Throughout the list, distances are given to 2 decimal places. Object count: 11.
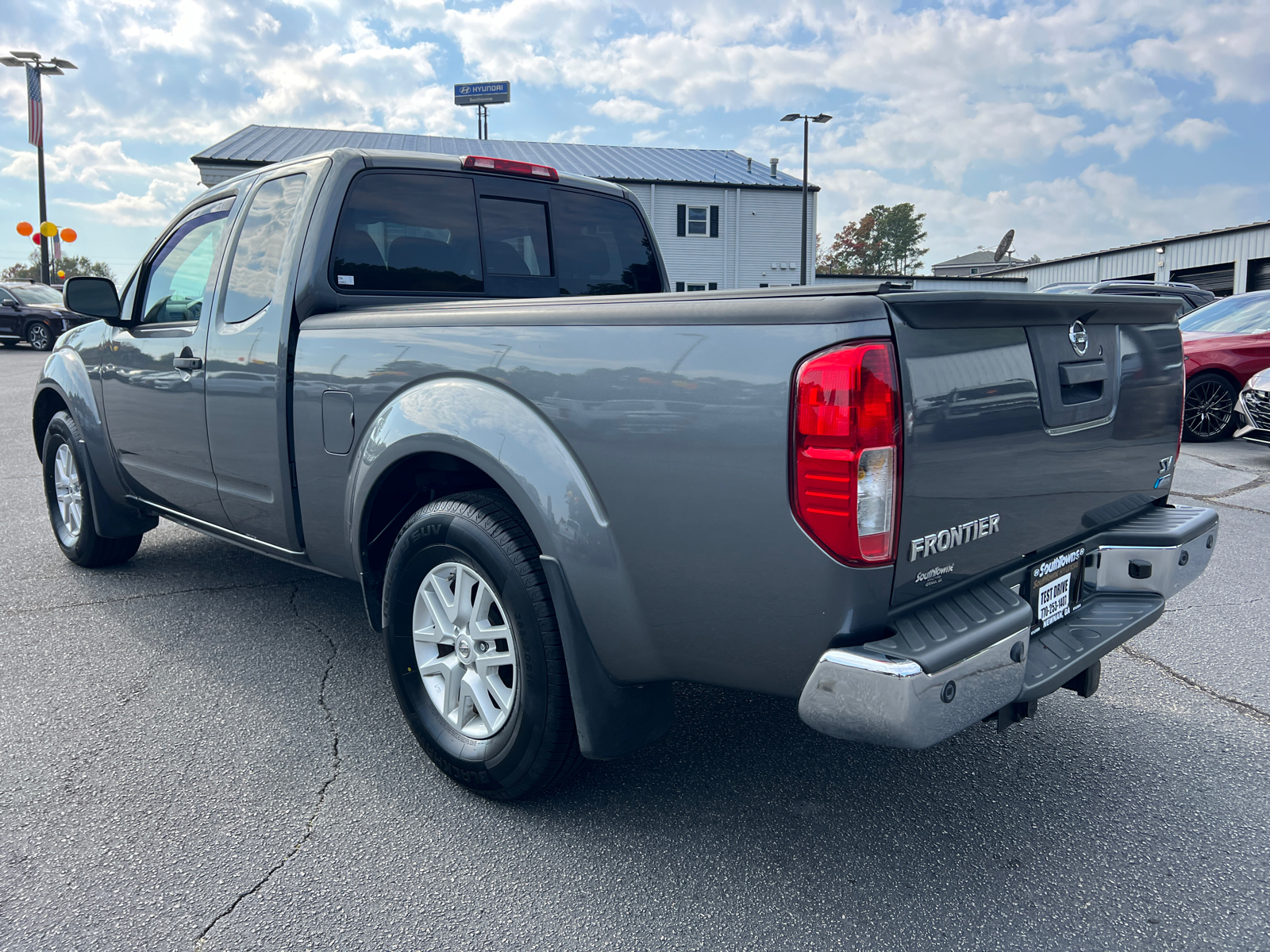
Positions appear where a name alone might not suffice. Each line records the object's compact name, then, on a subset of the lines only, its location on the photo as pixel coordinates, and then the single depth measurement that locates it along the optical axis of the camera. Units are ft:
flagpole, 101.40
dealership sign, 164.66
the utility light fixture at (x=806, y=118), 103.24
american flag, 94.82
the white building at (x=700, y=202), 118.52
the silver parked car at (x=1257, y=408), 27.22
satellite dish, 242.37
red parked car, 32.30
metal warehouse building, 84.99
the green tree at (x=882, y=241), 256.52
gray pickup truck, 6.49
